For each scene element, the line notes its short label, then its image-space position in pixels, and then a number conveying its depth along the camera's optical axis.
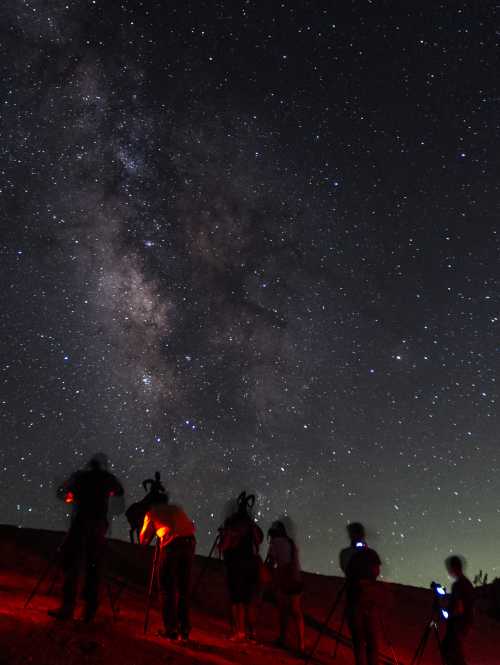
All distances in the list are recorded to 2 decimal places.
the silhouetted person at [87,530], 6.19
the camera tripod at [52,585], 6.53
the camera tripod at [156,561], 6.82
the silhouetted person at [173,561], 6.72
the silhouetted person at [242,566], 8.05
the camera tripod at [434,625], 8.20
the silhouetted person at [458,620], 7.18
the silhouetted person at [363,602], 6.96
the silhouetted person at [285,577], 8.26
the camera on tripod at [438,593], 8.03
